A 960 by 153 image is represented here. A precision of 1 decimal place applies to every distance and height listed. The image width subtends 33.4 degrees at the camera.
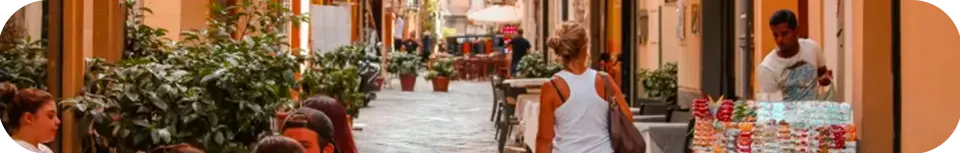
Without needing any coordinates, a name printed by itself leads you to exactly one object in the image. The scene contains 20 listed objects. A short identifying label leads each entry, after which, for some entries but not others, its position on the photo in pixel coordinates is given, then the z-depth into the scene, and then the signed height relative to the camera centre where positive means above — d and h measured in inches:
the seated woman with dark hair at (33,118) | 215.3 -7.6
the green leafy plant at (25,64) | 259.3 -0.2
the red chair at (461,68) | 1550.2 -6.9
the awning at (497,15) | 1400.1 +40.6
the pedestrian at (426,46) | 1480.1 +14.7
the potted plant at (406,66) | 1156.5 -3.6
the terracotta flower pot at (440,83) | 1163.3 -16.0
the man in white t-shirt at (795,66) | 291.9 -1.2
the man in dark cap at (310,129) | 256.5 -10.9
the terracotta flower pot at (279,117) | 333.0 -11.6
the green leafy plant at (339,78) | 507.8 -5.8
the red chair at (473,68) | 1542.8 -6.9
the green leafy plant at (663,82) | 531.8 -7.6
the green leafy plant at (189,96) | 271.3 -6.0
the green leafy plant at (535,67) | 675.0 -2.8
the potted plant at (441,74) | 1163.3 -9.6
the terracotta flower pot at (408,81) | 1164.6 -14.5
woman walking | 245.9 -6.1
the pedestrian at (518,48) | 1048.2 +8.4
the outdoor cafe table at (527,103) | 433.9 -12.6
